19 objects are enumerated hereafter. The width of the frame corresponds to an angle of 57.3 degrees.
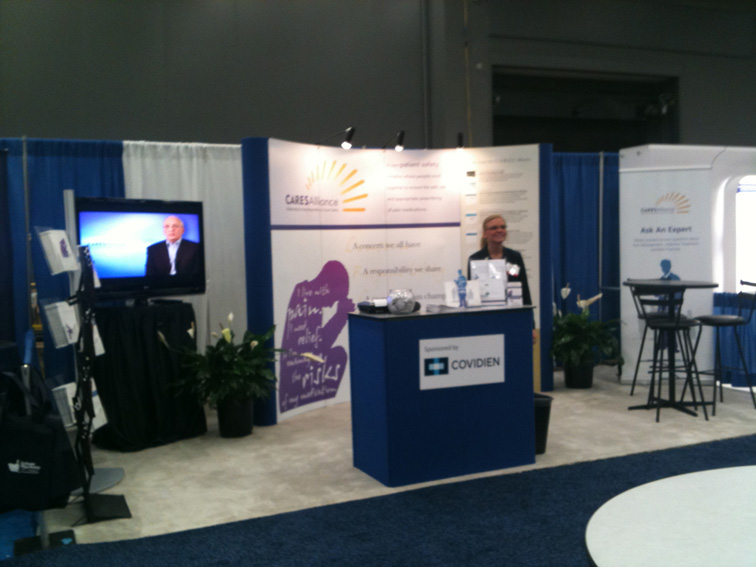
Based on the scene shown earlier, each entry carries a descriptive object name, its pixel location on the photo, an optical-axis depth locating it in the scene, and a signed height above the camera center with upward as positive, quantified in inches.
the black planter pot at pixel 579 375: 250.2 -46.9
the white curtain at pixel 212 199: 221.5 +18.2
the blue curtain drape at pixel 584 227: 287.0 +8.0
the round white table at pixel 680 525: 46.1 -20.7
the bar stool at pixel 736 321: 209.0 -23.9
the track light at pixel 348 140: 221.5 +35.9
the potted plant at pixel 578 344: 249.4 -35.7
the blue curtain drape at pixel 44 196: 194.9 +17.3
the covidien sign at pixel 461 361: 152.5 -25.3
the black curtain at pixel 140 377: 181.6 -32.8
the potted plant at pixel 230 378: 191.0 -34.8
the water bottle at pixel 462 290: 161.9 -9.7
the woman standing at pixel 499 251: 236.8 -1.1
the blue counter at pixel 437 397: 150.6 -33.5
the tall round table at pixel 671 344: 200.8 -30.5
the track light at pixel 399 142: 241.9 +37.9
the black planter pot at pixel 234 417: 193.9 -46.3
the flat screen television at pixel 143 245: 179.0 +2.7
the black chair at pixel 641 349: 213.8 -36.3
